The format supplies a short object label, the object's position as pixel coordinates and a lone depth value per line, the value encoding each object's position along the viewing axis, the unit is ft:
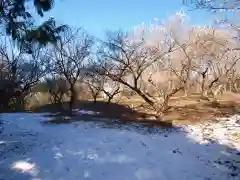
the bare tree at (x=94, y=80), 55.91
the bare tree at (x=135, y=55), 36.79
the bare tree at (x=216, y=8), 11.47
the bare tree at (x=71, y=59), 51.99
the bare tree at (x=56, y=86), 58.76
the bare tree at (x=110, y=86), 68.87
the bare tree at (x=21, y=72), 53.00
